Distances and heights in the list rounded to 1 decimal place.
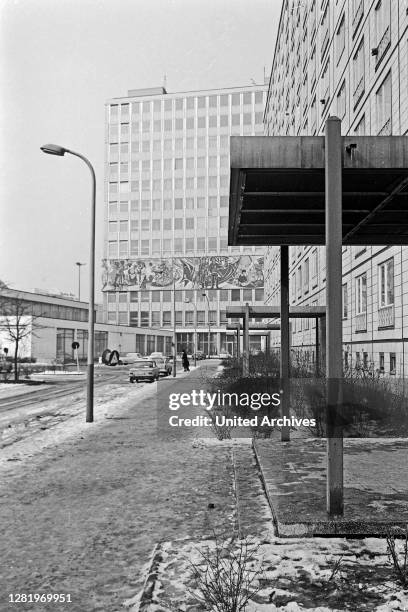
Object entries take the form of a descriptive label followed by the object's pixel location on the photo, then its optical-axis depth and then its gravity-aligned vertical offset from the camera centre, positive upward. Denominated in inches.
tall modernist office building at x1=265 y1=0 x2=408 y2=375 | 715.4 +365.4
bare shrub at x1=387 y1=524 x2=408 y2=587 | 157.5 -63.7
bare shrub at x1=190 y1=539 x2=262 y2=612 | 142.0 -67.0
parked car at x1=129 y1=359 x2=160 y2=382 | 1225.4 -60.5
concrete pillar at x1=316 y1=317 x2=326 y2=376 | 925.4 +23.2
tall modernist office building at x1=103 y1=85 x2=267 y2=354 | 3892.7 +889.8
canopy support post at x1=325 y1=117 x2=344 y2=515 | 205.9 +12.8
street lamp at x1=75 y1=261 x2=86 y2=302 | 4660.4 +655.0
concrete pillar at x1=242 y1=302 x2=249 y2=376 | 823.7 -2.5
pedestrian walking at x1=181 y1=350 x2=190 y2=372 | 1716.3 -57.1
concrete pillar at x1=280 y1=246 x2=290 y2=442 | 364.5 +6.8
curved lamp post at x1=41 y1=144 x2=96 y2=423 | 556.0 +64.0
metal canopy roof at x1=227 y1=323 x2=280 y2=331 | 1278.7 +45.9
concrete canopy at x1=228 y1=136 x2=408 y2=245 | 214.7 +72.0
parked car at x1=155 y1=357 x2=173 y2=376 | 1487.9 -57.3
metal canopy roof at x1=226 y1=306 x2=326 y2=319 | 950.4 +61.2
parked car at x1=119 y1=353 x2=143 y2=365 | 2695.9 -68.5
